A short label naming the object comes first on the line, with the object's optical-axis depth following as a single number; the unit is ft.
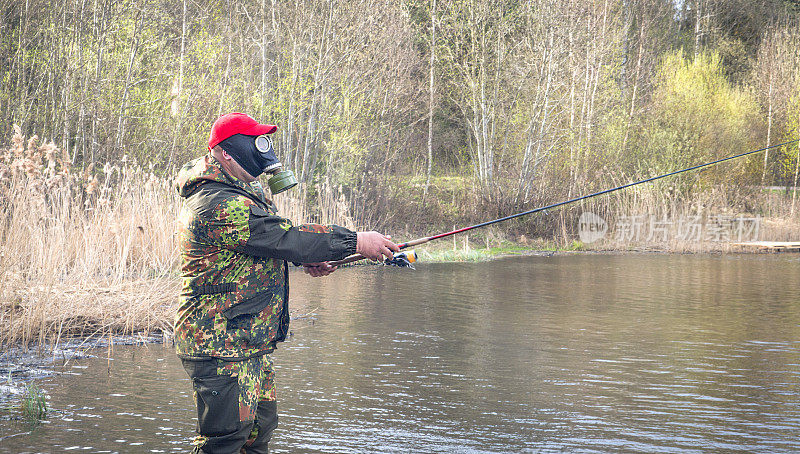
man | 11.56
